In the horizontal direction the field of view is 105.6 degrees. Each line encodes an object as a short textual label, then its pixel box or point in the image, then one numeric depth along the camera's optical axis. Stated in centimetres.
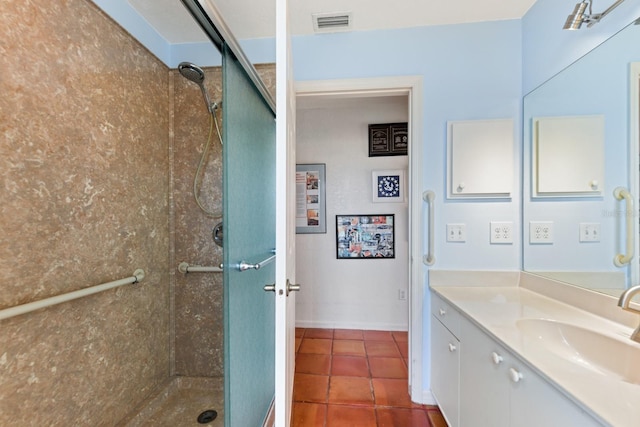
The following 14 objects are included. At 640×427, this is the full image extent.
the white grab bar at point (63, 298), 86
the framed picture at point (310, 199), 270
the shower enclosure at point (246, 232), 97
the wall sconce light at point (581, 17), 104
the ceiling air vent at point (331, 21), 150
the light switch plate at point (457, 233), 157
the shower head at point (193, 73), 139
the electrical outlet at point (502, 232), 155
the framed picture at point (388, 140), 260
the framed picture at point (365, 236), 265
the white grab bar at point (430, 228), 156
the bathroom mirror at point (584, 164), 99
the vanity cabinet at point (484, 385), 67
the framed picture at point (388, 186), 262
